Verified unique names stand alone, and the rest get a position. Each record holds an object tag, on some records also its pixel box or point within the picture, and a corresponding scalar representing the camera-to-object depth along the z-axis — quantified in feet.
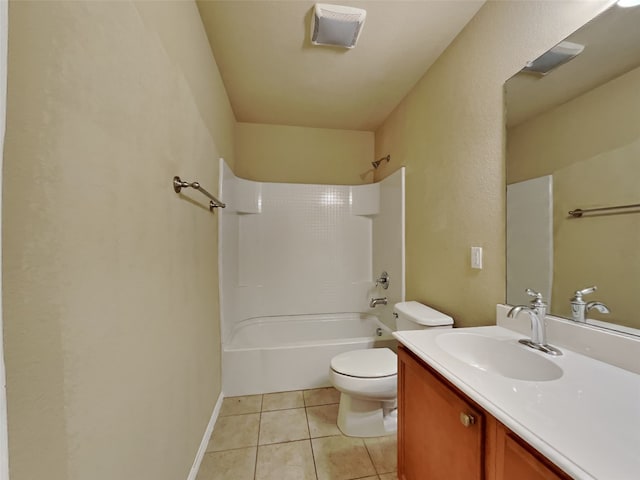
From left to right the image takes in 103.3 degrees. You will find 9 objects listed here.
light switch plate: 4.38
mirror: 2.67
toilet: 4.80
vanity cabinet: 1.89
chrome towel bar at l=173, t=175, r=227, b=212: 3.54
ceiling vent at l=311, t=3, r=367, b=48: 4.25
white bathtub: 6.43
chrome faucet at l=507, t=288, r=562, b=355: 3.08
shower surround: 7.97
